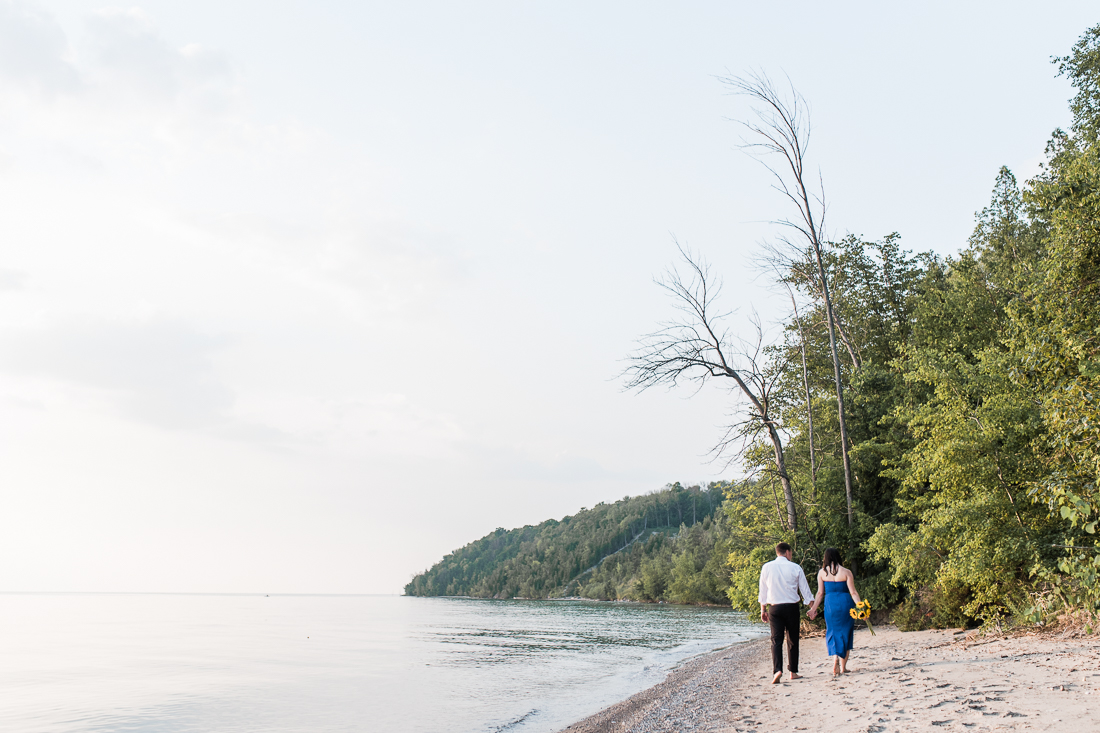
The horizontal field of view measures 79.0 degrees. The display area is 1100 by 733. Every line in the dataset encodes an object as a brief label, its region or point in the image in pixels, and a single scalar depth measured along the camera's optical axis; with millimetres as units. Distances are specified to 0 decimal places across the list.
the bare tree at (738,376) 22406
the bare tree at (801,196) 22500
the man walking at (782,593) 10305
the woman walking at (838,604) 10312
